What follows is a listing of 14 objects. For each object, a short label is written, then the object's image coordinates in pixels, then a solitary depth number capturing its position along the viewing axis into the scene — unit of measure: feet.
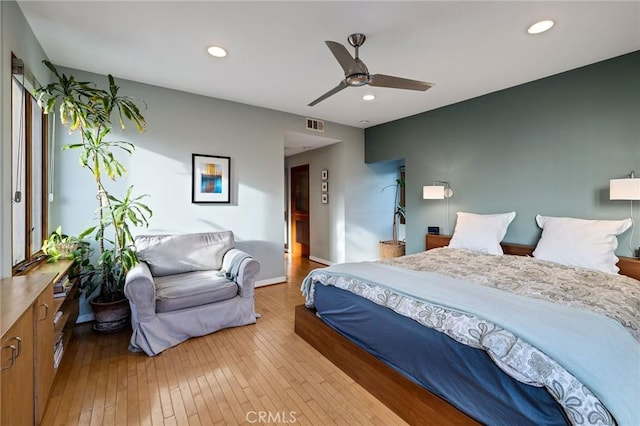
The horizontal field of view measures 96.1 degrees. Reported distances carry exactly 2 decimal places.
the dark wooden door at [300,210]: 21.07
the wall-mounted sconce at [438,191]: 13.24
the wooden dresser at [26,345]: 3.83
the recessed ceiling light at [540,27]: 7.18
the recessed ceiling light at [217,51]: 8.39
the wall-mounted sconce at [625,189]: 7.93
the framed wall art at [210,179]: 12.05
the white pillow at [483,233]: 10.85
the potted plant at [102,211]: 8.26
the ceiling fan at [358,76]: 6.87
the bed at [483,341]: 3.74
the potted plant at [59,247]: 8.16
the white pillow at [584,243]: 8.28
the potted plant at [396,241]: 16.87
